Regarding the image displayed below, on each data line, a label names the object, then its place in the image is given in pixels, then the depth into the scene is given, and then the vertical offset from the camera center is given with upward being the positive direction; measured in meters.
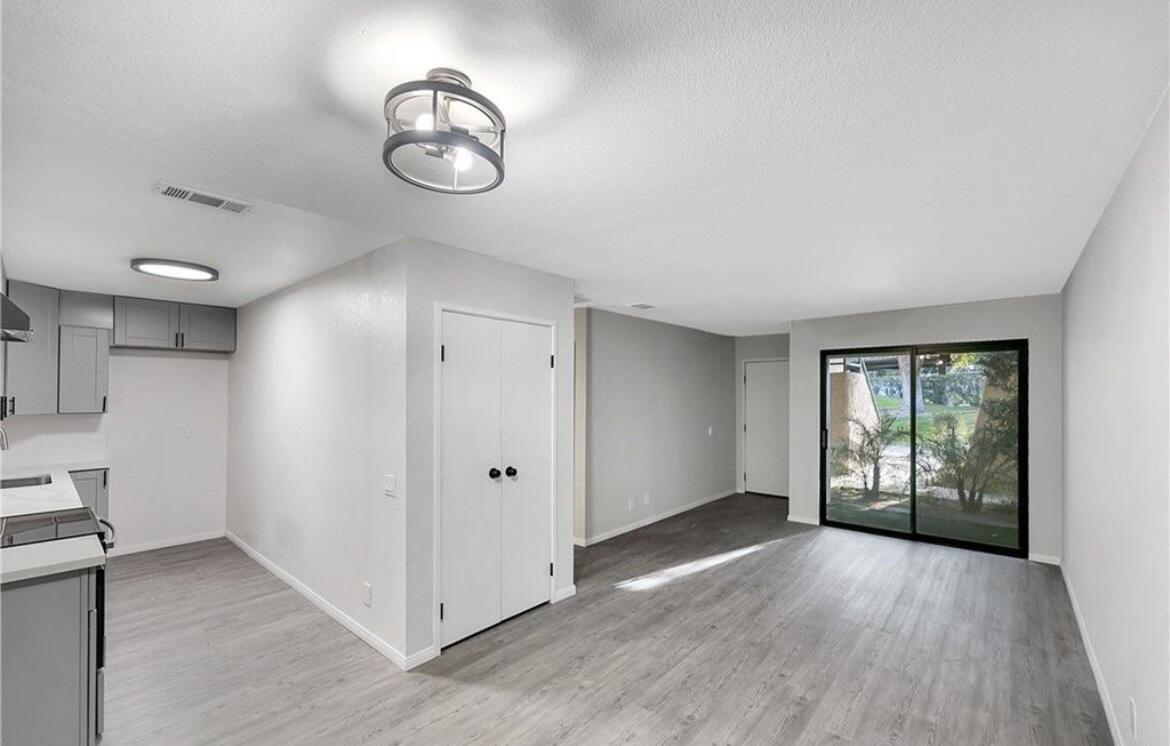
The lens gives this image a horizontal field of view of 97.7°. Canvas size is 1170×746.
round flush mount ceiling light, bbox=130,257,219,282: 3.30 +0.71
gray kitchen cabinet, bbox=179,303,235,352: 4.83 +0.46
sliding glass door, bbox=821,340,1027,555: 4.70 -0.62
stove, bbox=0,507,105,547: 2.19 -0.70
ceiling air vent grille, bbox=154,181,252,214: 2.19 +0.80
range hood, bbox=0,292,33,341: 2.34 +0.26
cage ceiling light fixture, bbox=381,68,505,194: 1.25 +0.70
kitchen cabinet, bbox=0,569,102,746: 1.82 -1.06
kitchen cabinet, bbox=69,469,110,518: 4.30 -0.96
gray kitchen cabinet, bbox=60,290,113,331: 4.28 +0.56
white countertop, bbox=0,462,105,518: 2.71 -0.72
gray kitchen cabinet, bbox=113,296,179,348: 4.54 +0.48
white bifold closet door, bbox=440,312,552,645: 3.06 -0.61
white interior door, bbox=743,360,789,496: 7.34 -0.69
